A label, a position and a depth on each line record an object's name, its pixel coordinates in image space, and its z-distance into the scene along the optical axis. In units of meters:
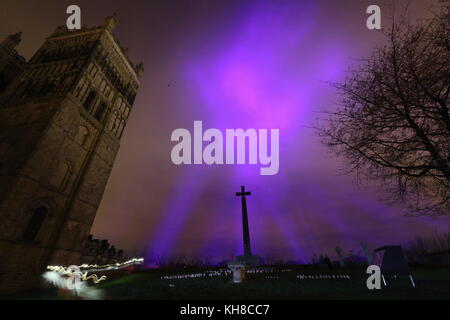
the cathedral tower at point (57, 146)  13.93
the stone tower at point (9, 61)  20.98
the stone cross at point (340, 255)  15.77
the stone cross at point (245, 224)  18.09
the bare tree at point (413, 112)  6.04
